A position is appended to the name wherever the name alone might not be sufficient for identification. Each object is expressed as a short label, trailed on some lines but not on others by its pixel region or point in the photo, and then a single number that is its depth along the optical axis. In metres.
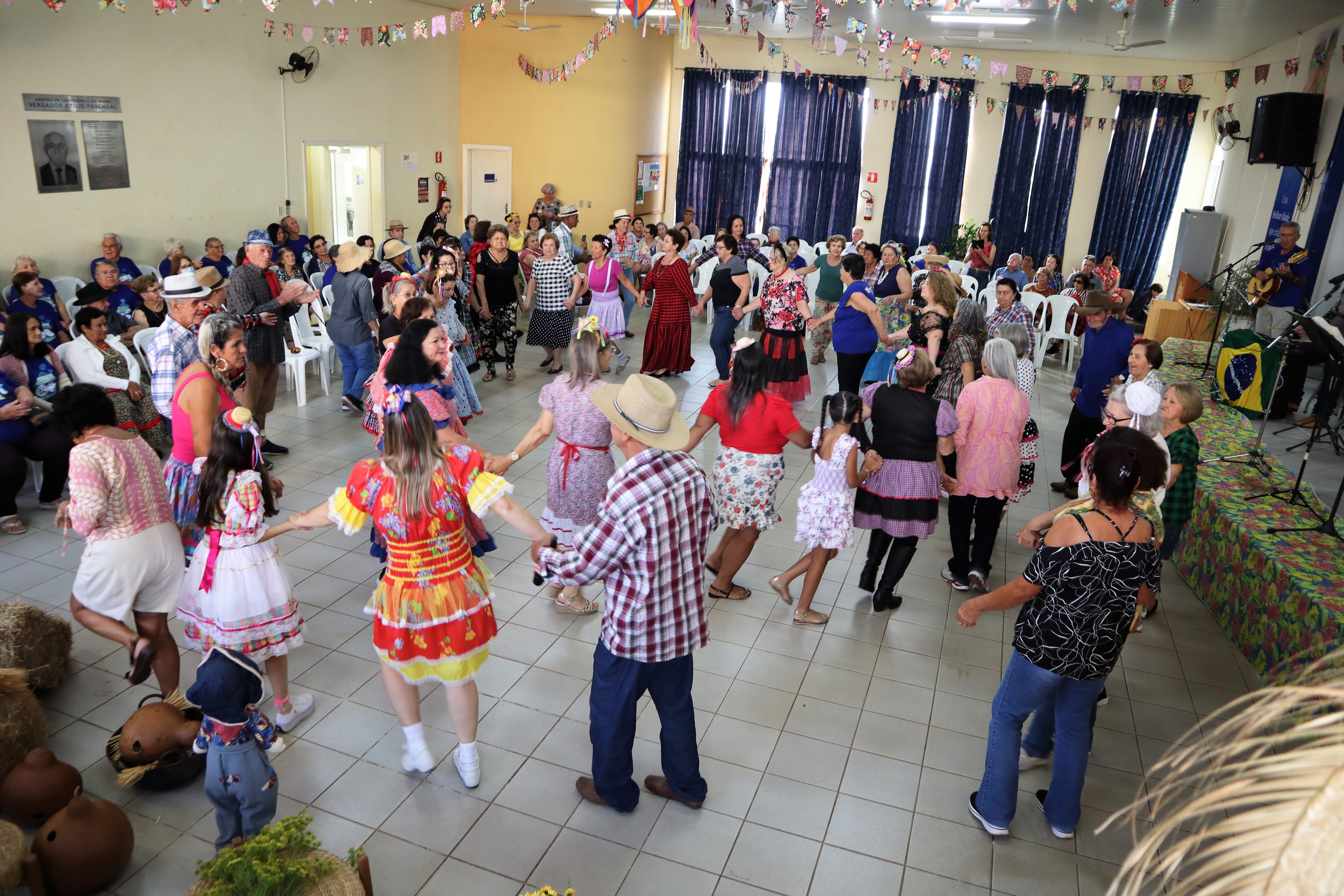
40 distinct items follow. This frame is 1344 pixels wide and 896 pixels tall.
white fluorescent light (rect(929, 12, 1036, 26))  10.57
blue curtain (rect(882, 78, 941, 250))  15.83
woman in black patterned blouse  2.97
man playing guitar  8.57
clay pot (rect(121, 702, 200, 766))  3.28
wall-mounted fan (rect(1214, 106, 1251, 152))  12.49
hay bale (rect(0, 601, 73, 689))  3.66
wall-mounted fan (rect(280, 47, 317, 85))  10.45
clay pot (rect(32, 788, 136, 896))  2.81
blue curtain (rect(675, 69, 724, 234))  16.56
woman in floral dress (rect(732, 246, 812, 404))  7.44
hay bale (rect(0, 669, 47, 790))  3.25
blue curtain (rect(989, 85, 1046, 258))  15.33
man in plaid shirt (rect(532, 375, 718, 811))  2.84
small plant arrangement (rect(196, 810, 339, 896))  2.49
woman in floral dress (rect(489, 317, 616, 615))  4.45
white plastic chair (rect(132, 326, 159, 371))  6.49
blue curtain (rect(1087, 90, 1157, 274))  14.95
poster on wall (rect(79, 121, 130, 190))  8.35
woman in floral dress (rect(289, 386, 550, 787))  2.98
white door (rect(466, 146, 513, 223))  14.17
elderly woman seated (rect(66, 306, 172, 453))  5.65
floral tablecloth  4.25
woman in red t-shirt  4.38
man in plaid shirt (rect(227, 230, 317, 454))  6.57
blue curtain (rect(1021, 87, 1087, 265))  15.20
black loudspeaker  9.40
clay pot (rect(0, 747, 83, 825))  3.10
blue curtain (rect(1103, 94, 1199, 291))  14.74
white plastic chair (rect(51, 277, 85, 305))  7.95
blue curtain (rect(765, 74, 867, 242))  16.17
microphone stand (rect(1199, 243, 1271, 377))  8.73
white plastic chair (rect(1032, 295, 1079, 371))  10.73
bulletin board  15.74
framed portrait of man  7.82
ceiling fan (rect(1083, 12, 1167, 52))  9.56
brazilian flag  7.75
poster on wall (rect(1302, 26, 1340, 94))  9.31
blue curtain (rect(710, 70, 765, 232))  16.59
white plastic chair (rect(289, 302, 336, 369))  8.39
